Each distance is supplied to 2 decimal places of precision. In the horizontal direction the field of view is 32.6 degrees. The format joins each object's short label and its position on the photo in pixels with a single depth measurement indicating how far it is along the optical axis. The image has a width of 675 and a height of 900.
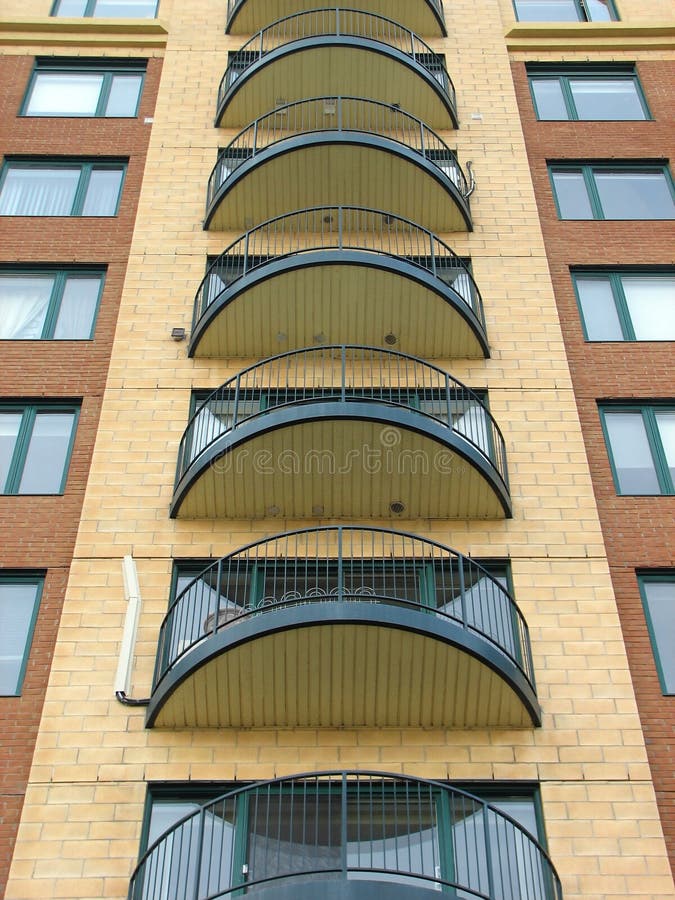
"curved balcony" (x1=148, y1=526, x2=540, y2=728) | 13.64
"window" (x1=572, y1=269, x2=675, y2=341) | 19.64
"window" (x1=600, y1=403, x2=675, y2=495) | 17.39
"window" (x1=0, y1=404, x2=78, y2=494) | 17.22
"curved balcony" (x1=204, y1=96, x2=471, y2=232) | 20.70
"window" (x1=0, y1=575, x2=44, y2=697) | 14.94
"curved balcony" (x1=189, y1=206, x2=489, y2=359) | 18.38
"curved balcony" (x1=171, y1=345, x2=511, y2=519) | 16.12
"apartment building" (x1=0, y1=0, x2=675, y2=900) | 13.37
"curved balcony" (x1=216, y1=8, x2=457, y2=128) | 22.75
